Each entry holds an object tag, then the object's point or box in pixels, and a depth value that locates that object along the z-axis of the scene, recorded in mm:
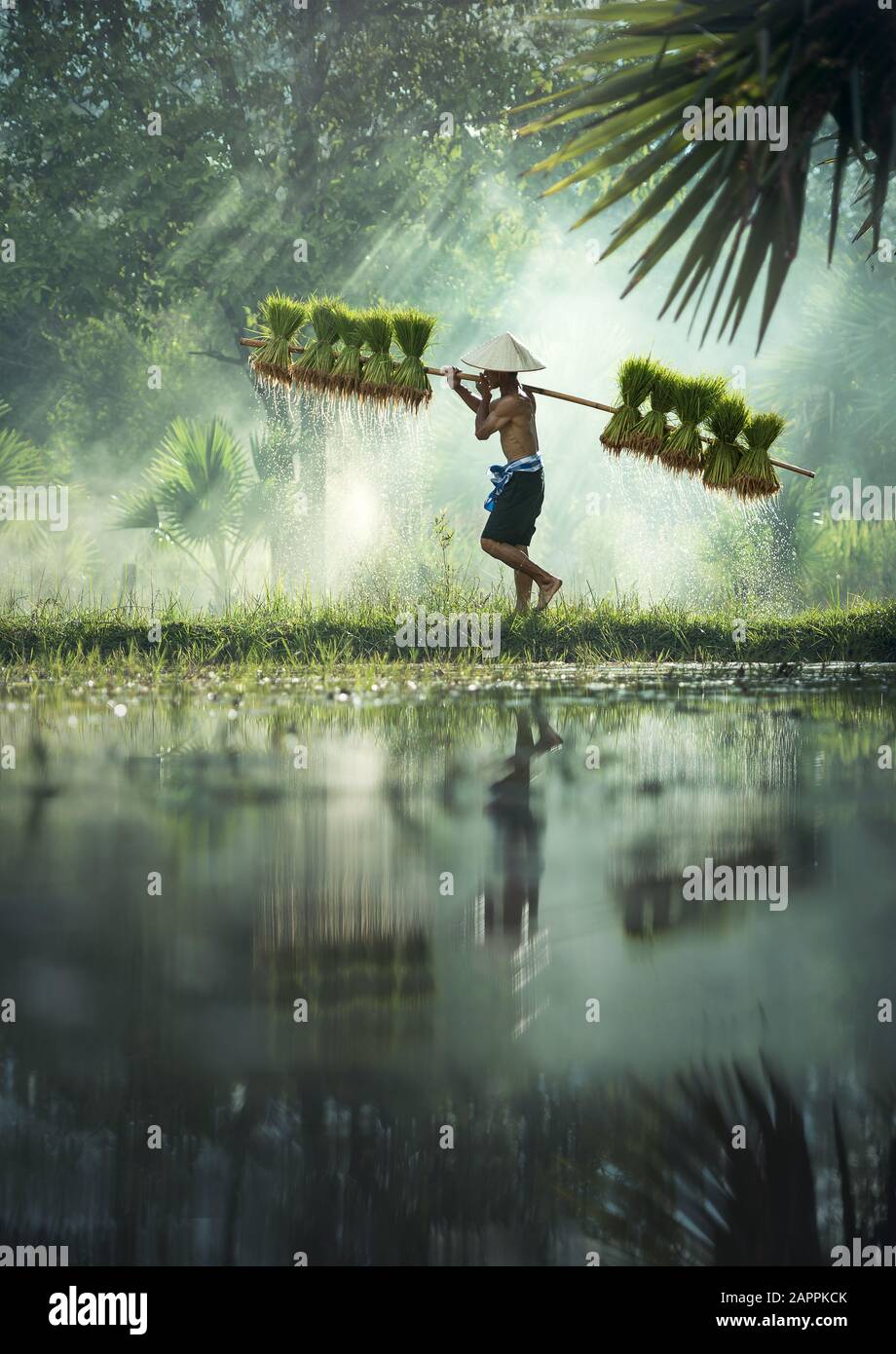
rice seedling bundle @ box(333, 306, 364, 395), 11148
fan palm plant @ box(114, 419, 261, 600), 18469
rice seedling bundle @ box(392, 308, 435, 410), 11141
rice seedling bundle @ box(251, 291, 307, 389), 11016
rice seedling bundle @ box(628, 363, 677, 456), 11234
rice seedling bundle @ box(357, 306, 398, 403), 11125
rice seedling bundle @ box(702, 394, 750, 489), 11227
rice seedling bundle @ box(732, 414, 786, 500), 11203
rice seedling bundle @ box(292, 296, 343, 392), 11164
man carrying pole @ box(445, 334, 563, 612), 11633
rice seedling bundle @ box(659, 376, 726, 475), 11227
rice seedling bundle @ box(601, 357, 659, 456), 11281
